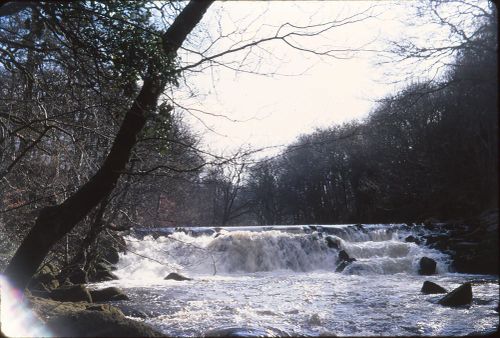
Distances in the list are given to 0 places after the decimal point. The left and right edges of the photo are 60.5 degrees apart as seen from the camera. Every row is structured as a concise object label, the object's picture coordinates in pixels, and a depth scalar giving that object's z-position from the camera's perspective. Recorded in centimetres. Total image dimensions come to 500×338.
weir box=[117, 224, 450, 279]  1507
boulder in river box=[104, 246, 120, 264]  1464
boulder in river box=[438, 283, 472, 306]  867
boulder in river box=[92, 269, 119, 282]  1285
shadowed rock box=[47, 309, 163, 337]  421
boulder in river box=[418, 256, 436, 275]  1433
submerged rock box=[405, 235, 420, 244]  1853
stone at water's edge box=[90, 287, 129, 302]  915
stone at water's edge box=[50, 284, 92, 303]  793
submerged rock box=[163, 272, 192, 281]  1350
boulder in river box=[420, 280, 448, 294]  1009
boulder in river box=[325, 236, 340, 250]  1798
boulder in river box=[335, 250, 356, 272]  1546
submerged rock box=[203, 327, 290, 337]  517
